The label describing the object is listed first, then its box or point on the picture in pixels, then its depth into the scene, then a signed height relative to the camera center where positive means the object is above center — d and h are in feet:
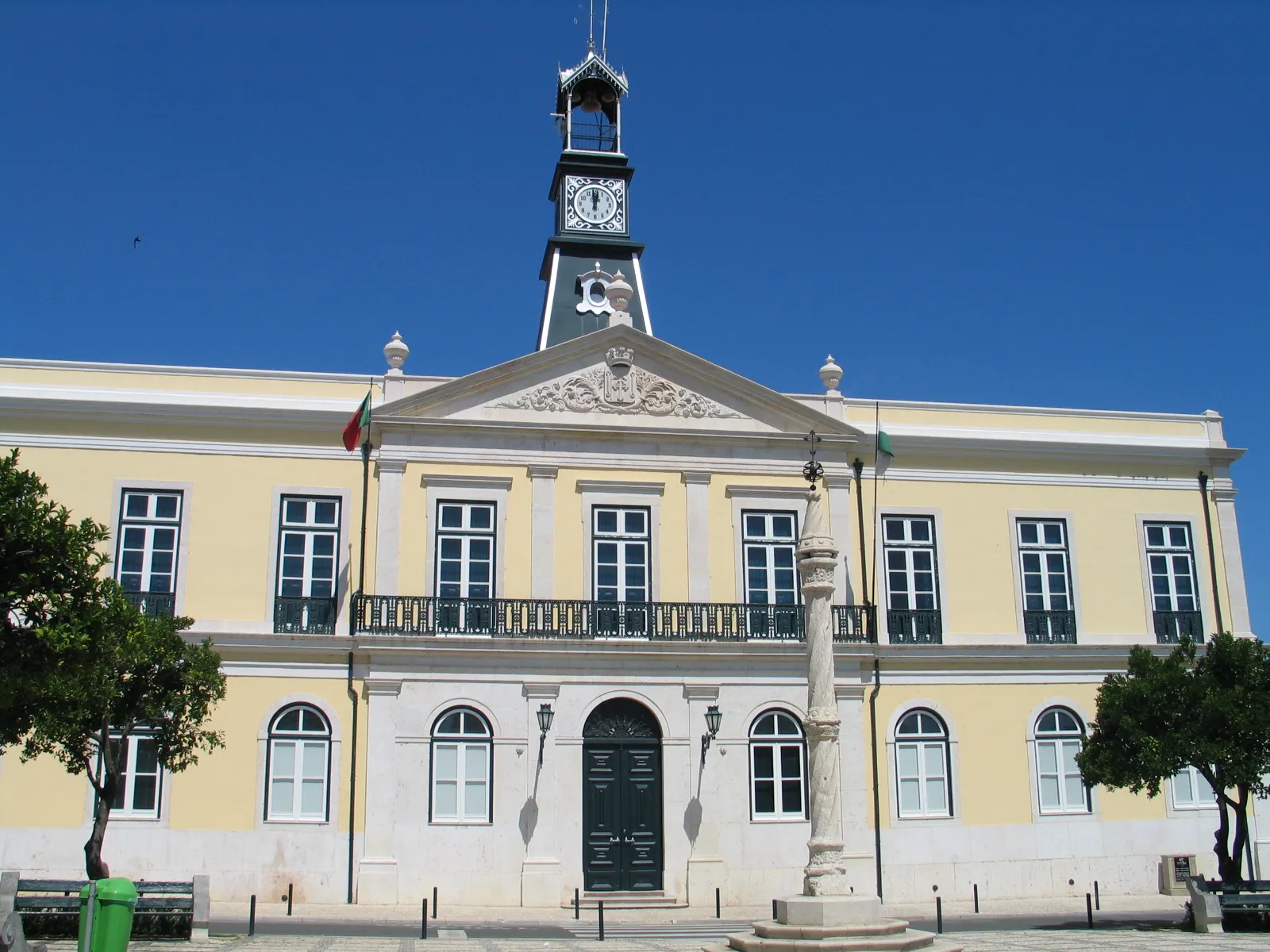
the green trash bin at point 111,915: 42.01 -3.35
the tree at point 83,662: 43.47 +5.28
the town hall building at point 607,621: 71.20 +9.93
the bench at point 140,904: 51.80 -3.78
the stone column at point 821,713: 50.39 +3.19
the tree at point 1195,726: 63.10 +3.10
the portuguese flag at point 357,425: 74.28 +20.54
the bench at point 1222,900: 60.13 -4.79
